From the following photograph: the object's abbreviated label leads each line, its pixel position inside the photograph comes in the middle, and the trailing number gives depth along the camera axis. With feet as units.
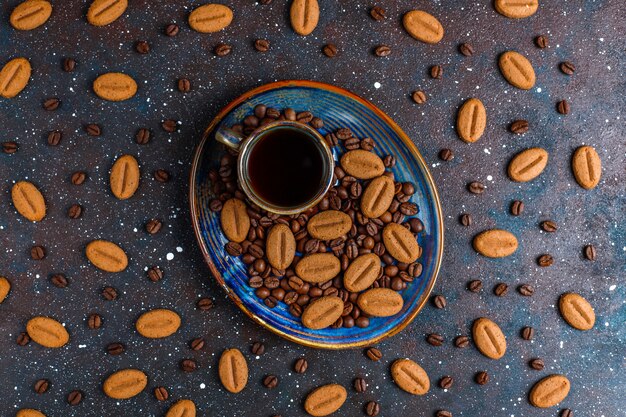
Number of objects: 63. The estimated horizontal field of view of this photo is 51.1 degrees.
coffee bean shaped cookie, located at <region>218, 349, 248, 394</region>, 3.74
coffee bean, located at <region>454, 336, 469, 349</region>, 3.80
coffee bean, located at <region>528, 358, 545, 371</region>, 3.84
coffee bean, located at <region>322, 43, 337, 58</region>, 3.69
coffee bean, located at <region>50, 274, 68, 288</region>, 3.68
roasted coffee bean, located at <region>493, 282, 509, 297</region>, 3.79
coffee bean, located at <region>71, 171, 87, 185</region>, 3.66
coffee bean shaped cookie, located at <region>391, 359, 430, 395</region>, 3.79
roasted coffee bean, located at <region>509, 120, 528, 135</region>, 3.76
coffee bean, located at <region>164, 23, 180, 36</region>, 3.65
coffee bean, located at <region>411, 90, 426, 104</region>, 3.72
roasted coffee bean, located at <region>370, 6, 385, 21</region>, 3.72
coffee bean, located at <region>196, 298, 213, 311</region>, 3.70
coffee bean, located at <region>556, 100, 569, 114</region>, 3.80
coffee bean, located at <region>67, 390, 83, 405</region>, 3.72
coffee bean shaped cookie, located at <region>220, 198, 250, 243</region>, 3.50
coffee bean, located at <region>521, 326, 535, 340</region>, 3.82
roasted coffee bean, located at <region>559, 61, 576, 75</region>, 3.81
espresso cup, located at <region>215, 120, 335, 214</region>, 3.29
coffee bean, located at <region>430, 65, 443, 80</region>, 3.74
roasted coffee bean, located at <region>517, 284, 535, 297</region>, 3.81
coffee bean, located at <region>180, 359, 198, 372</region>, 3.72
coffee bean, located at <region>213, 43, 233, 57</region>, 3.66
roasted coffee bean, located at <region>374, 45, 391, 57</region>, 3.71
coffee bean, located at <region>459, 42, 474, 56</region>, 3.75
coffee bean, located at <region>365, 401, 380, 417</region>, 3.79
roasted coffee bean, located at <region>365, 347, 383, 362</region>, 3.76
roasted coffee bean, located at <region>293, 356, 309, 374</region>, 3.75
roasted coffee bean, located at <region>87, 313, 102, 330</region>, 3.70
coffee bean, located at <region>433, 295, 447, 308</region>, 3.75
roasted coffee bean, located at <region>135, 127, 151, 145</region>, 3.66
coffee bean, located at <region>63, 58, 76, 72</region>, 3.65
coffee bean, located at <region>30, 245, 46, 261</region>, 3.68
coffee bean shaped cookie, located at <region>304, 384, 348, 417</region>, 3.76
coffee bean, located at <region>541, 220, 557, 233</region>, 3.79
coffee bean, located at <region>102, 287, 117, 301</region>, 3.69
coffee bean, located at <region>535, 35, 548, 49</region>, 3.79
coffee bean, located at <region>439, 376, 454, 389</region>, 3.81
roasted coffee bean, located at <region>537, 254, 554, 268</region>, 3.80
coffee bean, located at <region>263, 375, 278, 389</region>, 3.74
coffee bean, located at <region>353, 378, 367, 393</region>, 3.77
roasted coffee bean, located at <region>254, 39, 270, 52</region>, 3.67
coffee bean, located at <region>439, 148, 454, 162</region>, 3.73
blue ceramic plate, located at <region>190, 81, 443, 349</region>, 3.48
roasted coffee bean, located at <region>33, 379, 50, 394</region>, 3.72
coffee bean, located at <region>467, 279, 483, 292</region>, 3.76
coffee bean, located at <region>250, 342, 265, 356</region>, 3.73
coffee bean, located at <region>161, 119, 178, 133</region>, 3.66
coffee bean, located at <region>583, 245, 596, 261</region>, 3.83
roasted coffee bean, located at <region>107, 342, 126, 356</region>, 3.71
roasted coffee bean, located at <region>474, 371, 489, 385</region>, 3.81
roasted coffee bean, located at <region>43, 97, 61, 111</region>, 3.66
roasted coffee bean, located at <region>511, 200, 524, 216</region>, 3.77
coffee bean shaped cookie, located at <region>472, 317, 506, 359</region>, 3.79
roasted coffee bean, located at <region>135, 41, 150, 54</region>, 3.64
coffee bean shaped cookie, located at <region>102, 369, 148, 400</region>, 3.72
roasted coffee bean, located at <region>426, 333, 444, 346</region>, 3.79
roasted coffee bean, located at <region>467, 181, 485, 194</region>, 3.74
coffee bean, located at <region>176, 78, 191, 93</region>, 3.66
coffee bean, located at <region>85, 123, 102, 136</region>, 3.66
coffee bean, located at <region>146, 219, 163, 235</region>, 3.67
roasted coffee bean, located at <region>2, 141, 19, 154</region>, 3.66
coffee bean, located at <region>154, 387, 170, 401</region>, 3.73
